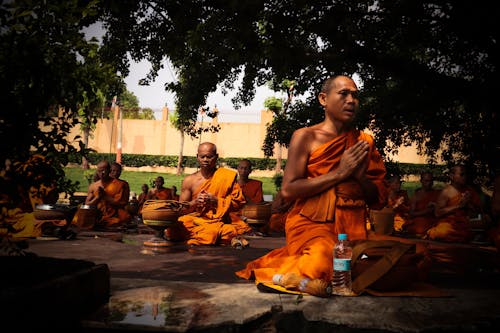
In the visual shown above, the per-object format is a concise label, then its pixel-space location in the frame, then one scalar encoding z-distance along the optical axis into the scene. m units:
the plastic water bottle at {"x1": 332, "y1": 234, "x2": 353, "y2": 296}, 3.58
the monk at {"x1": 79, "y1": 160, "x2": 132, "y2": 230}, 9.98
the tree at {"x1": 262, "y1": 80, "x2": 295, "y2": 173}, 12.98
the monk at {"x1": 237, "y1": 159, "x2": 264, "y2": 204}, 10.21
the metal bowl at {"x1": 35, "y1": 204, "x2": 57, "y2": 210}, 7.46
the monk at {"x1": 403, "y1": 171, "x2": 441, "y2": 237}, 10.15
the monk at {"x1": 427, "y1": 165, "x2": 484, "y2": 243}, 8.43
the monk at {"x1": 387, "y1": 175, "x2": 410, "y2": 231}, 11.73
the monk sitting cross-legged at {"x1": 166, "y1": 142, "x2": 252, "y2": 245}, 7.39
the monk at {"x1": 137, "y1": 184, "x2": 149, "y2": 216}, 13.94
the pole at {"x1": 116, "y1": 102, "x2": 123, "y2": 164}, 32.09
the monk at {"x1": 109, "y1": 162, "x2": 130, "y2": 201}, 11.07
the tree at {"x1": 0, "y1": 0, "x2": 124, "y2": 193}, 2.65
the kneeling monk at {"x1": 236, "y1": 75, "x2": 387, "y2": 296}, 3.98
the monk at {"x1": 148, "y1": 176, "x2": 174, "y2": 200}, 13.80
